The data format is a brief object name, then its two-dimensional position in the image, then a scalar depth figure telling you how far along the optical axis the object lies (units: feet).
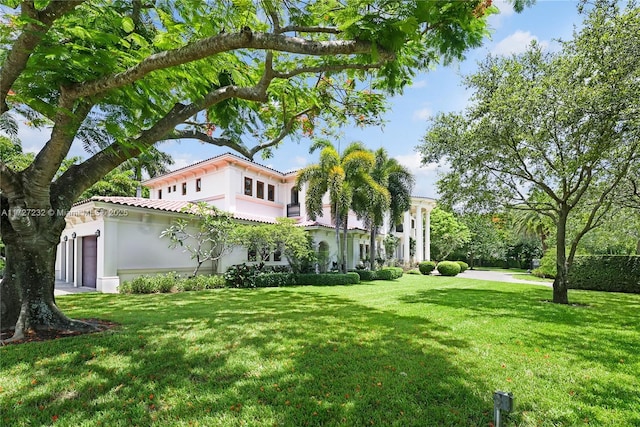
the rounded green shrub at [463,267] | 109.87
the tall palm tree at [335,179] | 60.90
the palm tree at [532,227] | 106.11
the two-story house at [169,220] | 44.01
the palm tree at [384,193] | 64.44
